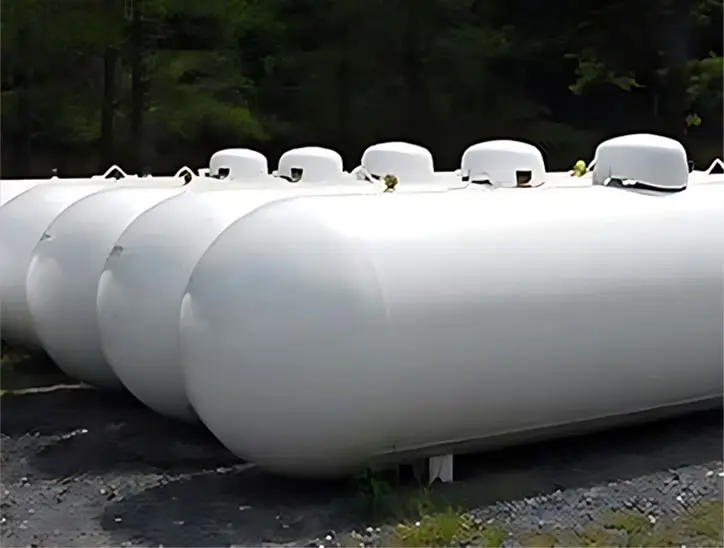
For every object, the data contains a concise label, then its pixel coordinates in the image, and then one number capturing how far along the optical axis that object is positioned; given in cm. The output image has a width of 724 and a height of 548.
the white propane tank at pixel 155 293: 616
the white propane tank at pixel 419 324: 503
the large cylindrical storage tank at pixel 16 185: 945
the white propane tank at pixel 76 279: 714
